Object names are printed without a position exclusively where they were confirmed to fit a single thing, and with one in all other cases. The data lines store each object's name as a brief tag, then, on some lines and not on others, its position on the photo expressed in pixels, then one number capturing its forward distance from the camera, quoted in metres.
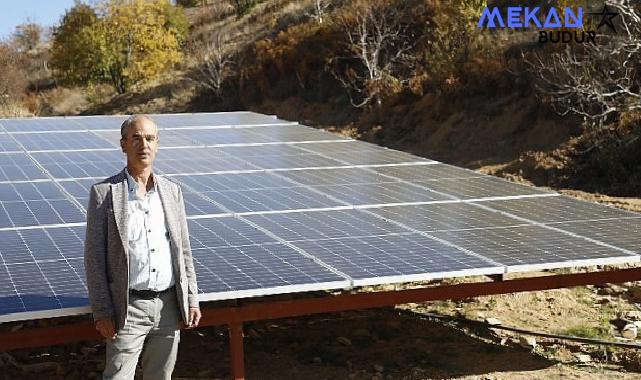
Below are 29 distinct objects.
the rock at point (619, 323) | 13.40
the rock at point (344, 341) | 12.59
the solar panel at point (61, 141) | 16.72
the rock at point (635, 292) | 14.96
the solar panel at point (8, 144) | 16.30
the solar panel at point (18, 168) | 13.33
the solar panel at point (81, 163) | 13.77
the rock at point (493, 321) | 13.52
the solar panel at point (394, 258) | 8.45
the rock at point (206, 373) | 11.20
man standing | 6.25
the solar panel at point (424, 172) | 13.98
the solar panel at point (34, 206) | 10.38
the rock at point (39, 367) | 11.28
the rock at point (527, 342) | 12.38
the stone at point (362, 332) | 13.03
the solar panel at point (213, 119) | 21.20
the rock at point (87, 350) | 12.03
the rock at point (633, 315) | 13.69
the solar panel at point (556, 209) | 11.13
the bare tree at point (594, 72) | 27.86
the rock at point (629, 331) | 12.80
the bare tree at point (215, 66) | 48.78
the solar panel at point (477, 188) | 12.66
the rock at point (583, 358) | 11.70
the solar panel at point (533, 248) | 8.96
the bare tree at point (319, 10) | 48.33
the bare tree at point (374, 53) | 38.97
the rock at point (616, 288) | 15.32
